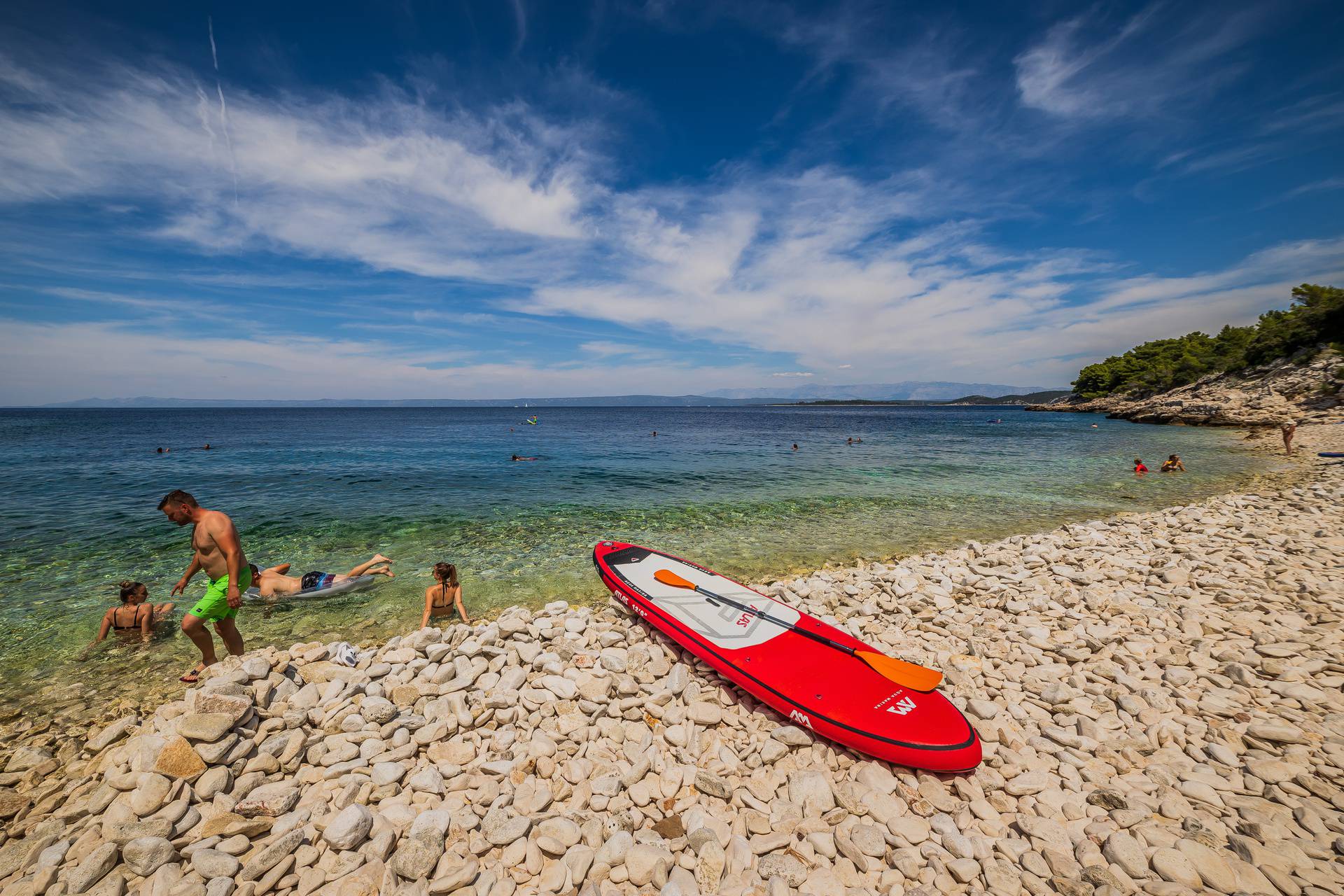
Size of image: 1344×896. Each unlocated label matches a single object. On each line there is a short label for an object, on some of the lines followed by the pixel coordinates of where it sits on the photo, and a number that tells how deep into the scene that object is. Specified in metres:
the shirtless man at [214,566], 6.30
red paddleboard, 4.59
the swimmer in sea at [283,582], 9.53
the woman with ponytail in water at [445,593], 8.84
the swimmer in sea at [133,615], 7.94
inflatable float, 9.57
